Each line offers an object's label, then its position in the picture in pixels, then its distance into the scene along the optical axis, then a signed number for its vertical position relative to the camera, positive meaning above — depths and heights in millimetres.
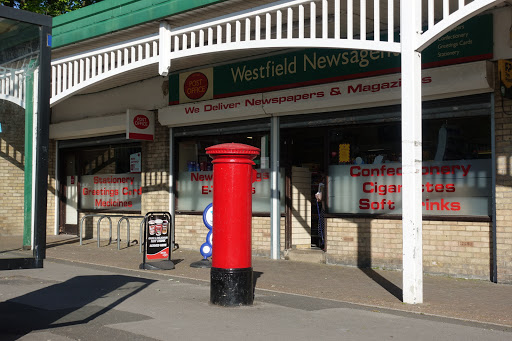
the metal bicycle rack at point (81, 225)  15062 -955
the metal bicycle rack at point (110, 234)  15883 -1255
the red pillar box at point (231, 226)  7508 -491
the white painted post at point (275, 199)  12562 -271
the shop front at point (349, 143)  9913 +801
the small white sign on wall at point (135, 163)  15805 +586
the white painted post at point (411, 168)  7723 +217
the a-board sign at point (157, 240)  10891 -975
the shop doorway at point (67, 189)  18047 -90
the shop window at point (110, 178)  15984 +212
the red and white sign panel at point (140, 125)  14508 +1444
